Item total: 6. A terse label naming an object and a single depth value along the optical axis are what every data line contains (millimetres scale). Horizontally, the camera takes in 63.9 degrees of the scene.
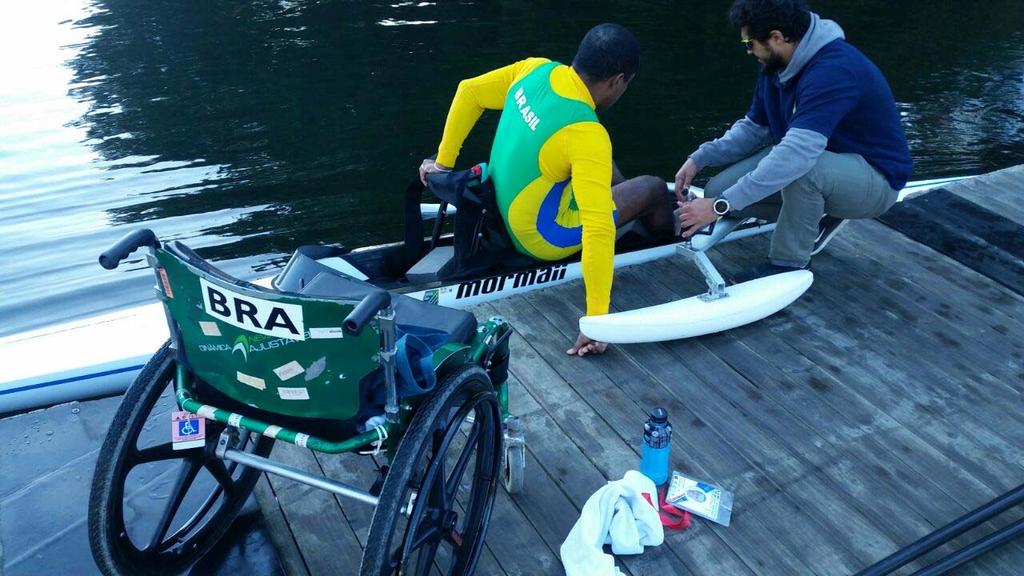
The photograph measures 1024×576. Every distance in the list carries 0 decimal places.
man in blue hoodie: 3248
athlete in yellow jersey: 3012
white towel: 2346
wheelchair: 1816
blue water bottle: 2523
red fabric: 2508
